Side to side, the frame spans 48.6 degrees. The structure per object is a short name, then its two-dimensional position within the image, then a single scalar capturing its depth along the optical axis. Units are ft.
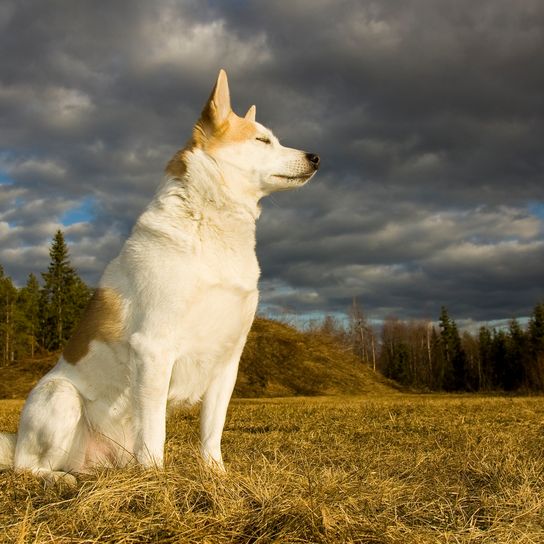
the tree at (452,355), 241.35
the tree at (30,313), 180.04
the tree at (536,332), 129.70
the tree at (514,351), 217.36
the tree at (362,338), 270.67
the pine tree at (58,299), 179.68
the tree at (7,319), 173.92
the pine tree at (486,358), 227.36
